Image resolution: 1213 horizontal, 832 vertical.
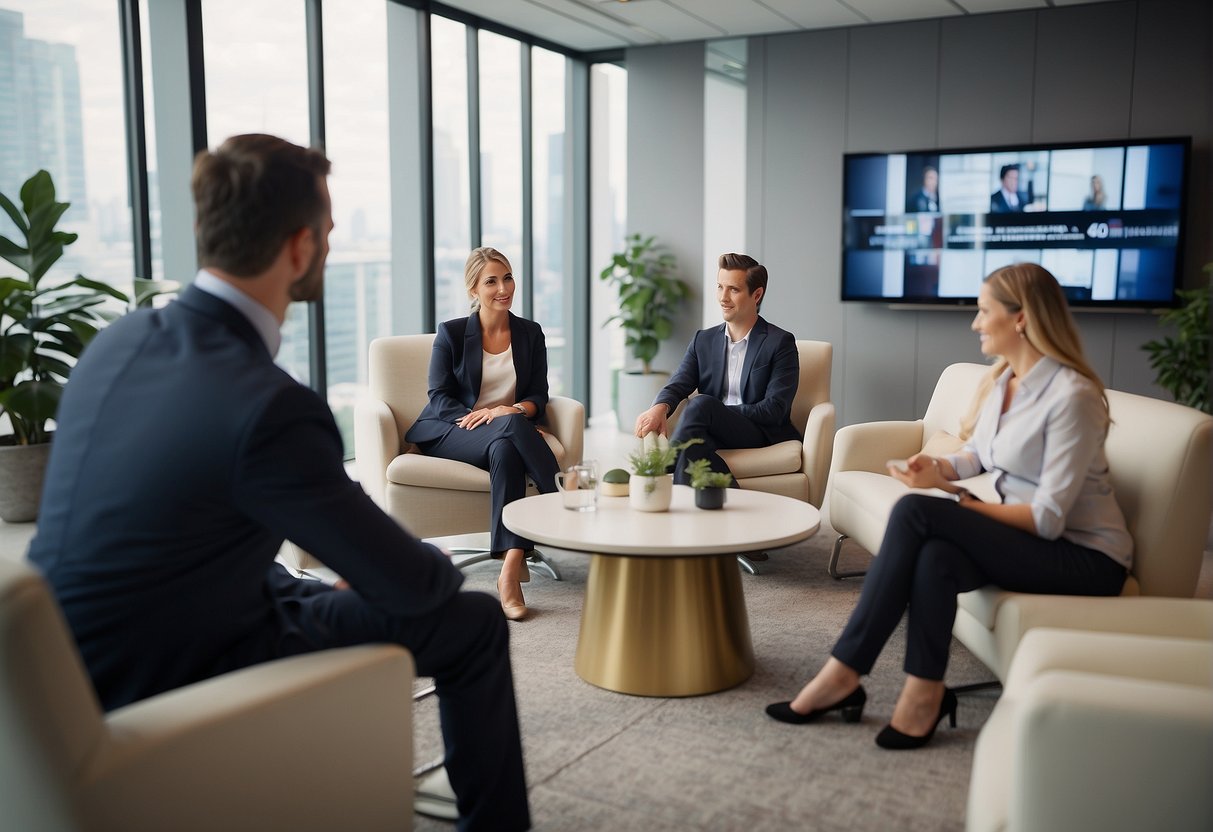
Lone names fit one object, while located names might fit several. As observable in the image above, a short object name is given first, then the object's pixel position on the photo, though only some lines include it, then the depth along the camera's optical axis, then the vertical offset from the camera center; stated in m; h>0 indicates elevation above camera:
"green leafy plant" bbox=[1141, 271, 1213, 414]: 4.70 -0.29
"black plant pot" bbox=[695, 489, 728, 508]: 3.19 -0.62
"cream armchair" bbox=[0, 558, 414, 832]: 1.27 -0.60
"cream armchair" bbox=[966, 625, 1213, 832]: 1.43 -0.64
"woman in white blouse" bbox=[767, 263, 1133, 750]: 2.50 -0.58
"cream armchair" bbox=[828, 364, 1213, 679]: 2.45 -0.58
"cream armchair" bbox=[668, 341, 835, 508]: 4.06 -0.66
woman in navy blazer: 3.81 -0.40
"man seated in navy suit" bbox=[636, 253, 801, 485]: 4.18 -0.37
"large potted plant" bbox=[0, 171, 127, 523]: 4.09 -0.18
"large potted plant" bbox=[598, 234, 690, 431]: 7.02 -0.12
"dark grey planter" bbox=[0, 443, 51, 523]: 4.36 -0.78
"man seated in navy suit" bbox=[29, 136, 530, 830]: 1.52 -0.28
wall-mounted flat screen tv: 5.65 +0.40
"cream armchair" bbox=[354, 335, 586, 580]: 3.84 -0.62
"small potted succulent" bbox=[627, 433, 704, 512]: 3.15 -0.56
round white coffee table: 2.82 -0.84
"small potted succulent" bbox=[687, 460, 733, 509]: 3.17 -0.58
